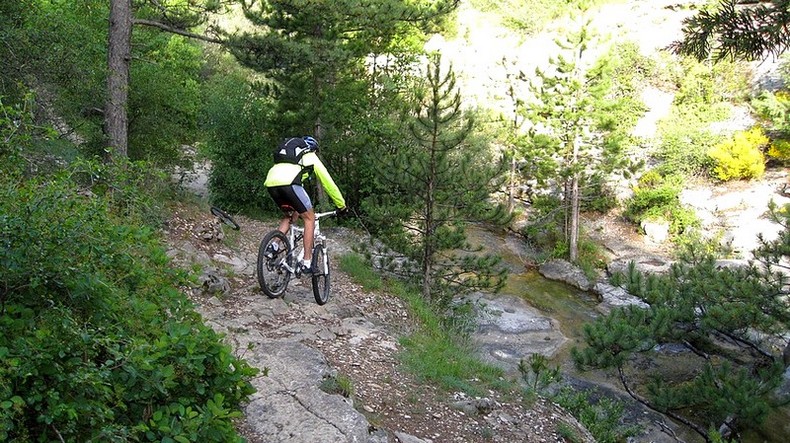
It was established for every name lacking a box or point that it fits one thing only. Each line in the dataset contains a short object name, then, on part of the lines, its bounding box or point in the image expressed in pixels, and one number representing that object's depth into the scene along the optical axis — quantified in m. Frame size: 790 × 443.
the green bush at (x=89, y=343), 2.50
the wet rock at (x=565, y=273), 16.97
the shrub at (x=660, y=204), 19.27
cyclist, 6.30
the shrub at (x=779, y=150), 19.80
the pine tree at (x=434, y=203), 9.14
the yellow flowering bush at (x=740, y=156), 19.69
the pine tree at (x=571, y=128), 17.19
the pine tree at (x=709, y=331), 8.26
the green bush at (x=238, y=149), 14.65
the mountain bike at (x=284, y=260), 6.62
